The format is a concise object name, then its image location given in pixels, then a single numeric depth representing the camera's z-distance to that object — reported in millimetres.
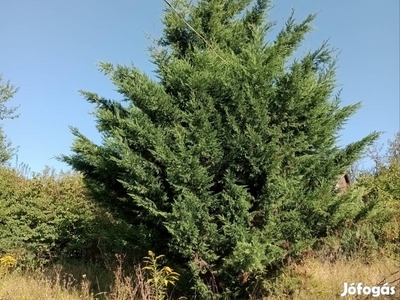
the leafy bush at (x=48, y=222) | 8949
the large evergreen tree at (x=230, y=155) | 4559
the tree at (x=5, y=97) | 22156
